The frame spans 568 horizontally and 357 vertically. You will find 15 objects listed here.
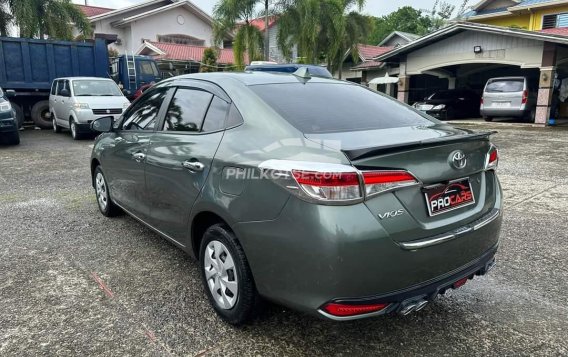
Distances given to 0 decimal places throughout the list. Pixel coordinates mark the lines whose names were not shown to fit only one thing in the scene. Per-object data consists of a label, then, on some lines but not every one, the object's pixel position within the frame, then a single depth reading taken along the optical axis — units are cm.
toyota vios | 201
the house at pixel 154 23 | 2739
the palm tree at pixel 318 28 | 1989
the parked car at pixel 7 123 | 955
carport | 1455
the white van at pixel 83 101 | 1116
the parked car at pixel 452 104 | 1706
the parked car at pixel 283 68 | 894
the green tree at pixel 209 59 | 2378
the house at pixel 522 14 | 2188
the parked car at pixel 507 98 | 1477
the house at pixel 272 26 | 2048
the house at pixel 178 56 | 2348
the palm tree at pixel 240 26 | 1947
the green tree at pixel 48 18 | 1670
